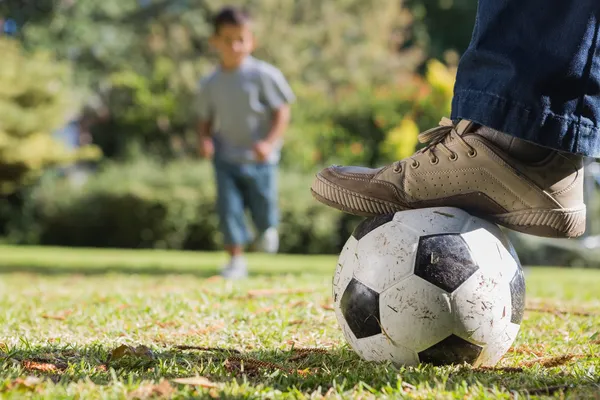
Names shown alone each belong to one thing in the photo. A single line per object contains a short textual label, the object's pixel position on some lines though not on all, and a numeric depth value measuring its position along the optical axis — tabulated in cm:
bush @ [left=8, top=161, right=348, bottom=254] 1379
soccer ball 238
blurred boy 693
